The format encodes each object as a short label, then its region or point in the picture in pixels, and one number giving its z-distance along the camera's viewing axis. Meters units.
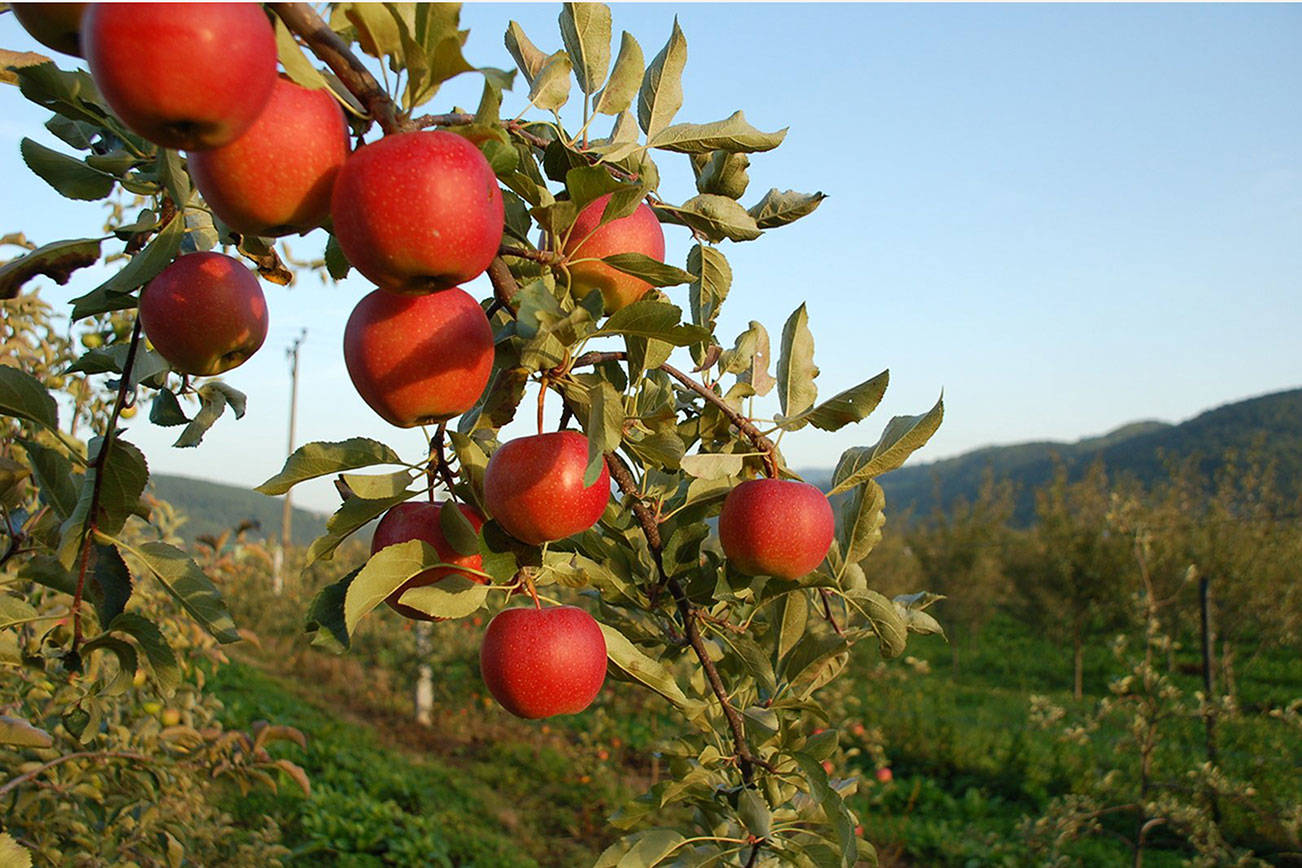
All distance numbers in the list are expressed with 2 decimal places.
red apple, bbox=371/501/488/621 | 0.89
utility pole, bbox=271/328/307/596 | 12.45
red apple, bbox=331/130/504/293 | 0.60
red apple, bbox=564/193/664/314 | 0.84
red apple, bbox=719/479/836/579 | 1.00
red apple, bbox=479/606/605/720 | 0.91
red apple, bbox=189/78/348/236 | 0.59
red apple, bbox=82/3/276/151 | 0.49
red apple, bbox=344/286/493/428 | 0.73
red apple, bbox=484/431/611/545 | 0.81
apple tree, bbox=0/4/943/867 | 0.60
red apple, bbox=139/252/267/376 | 0.77
